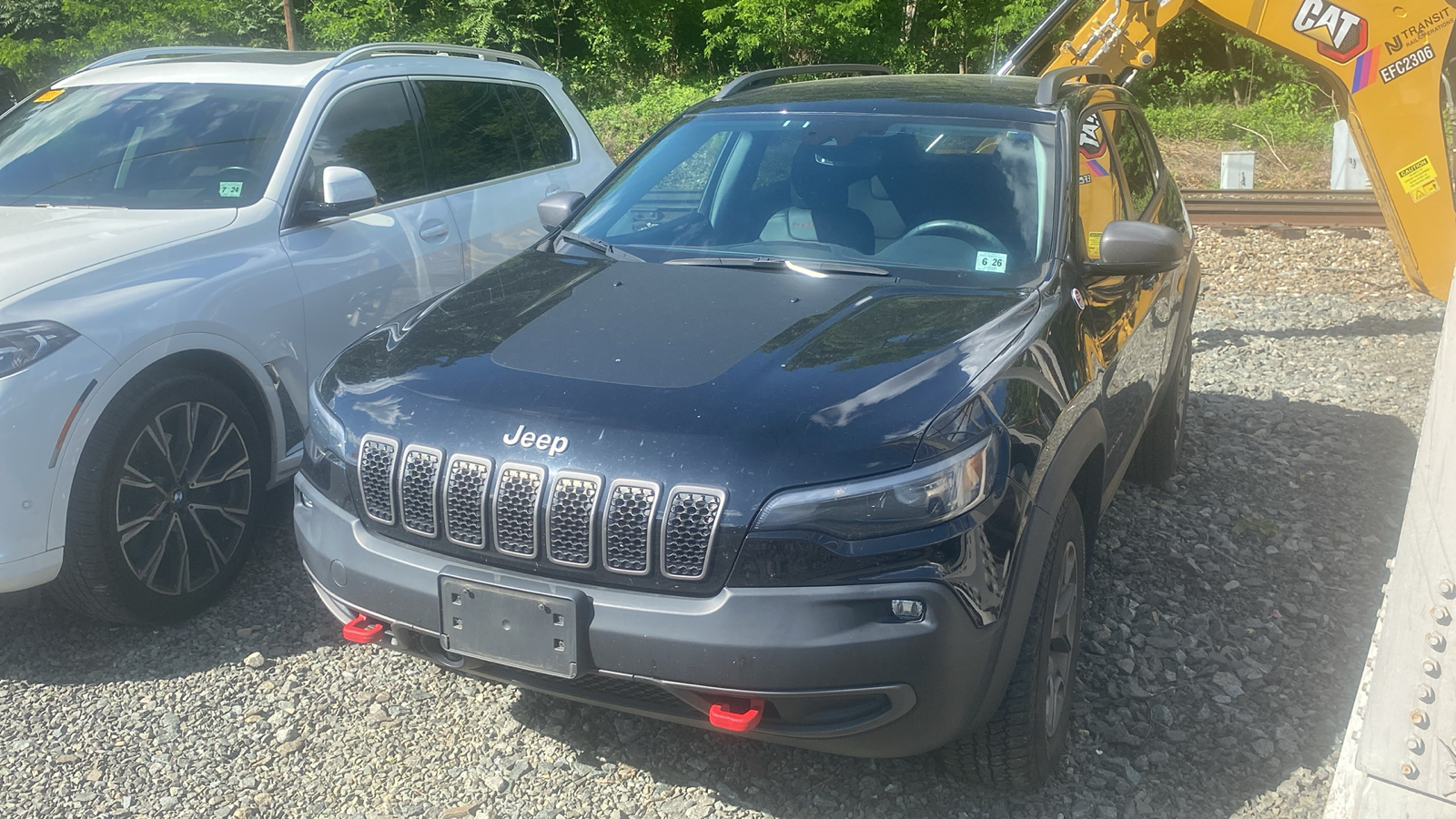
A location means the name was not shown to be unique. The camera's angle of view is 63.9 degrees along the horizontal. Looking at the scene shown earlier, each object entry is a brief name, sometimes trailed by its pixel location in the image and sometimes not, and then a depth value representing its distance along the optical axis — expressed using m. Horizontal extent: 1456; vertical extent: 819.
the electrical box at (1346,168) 13.16
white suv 3.47
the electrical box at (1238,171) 14.02
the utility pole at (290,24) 22.92
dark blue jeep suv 2.42
